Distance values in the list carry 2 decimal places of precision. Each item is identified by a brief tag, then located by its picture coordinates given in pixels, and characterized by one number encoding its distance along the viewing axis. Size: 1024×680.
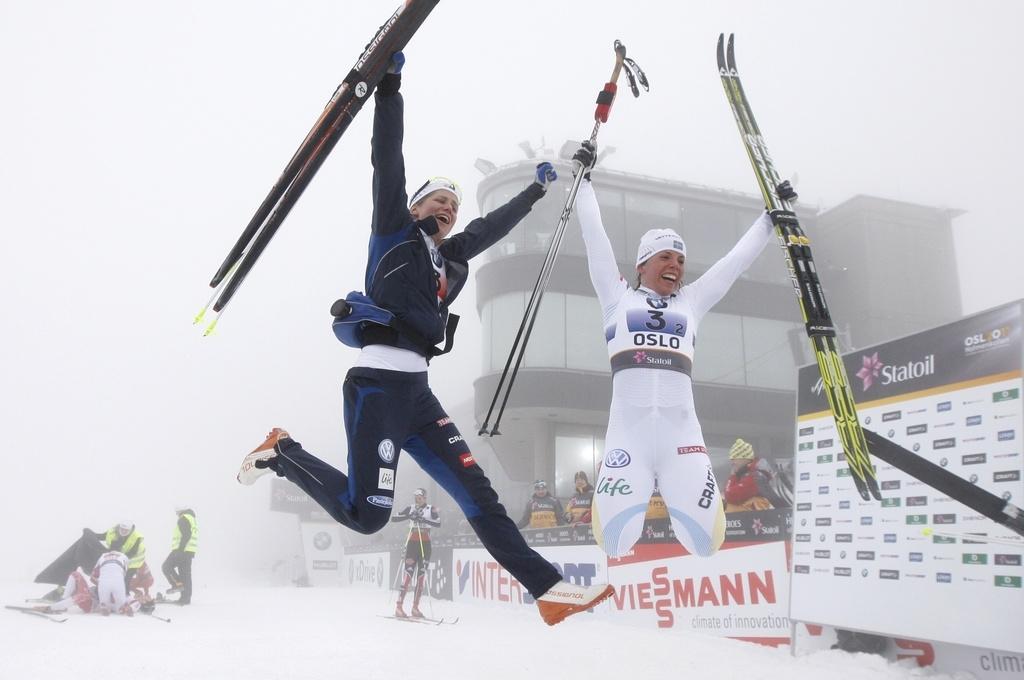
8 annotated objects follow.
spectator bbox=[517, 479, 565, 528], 15.47
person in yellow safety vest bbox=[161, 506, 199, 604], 15.37
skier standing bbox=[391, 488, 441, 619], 13.54
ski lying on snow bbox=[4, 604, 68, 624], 11.61
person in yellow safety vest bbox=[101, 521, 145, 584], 13.85
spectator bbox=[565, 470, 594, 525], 13.91
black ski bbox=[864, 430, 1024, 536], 5.99
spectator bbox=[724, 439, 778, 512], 9.55
